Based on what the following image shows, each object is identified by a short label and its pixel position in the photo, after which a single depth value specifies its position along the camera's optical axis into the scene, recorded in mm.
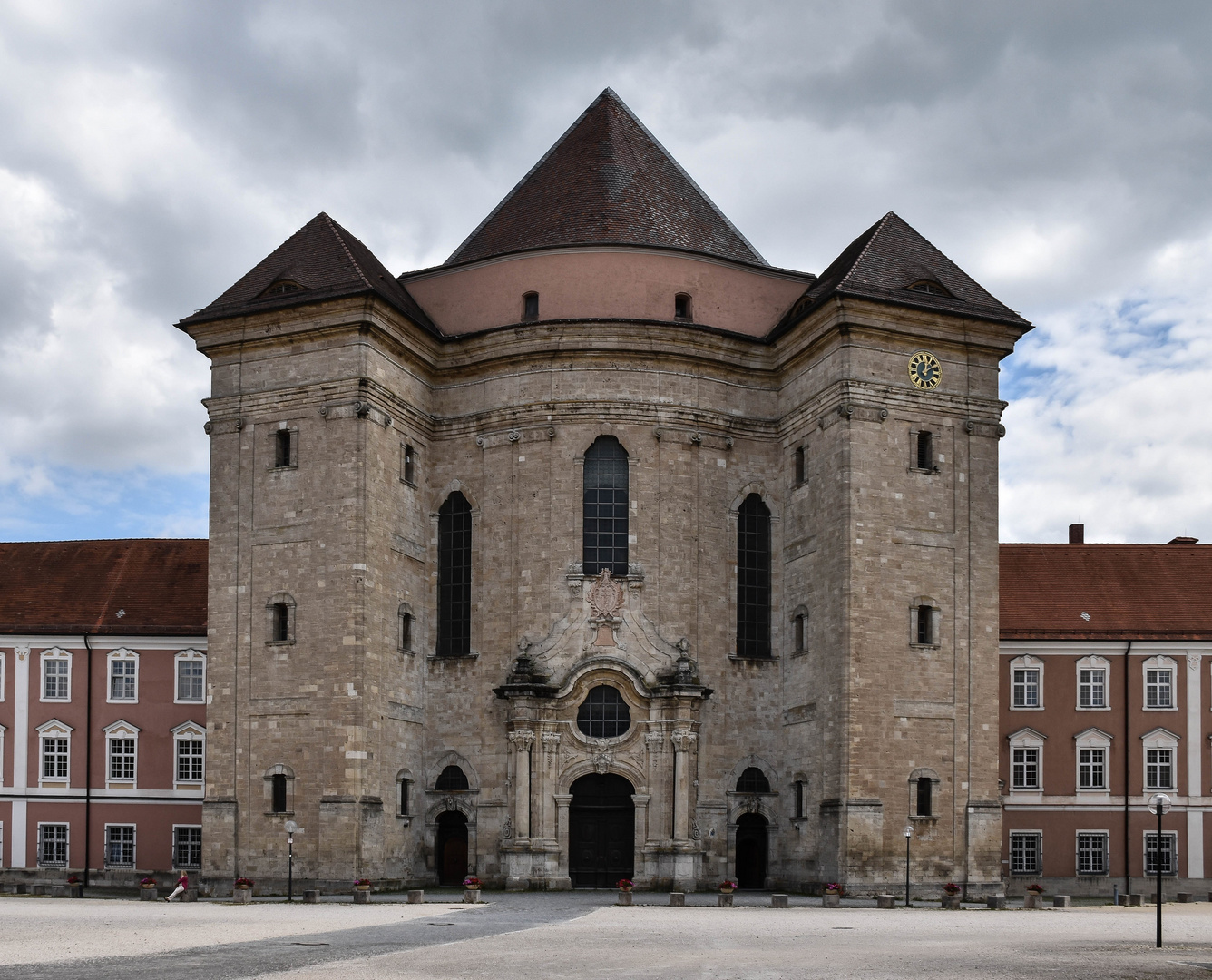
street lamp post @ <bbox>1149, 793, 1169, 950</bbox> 27859
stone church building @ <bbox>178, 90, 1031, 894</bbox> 40000
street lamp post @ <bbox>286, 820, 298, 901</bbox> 36541
